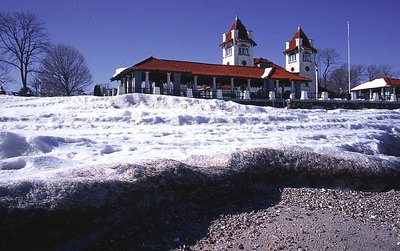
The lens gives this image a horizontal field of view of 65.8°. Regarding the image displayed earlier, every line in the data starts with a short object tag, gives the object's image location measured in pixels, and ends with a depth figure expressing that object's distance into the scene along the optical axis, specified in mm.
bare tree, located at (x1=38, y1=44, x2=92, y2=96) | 41438
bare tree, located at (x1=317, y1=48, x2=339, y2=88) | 67575
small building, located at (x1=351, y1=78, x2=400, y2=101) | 41625
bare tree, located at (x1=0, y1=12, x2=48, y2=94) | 39003
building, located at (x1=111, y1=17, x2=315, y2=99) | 28312
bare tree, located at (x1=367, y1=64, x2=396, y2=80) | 71850
